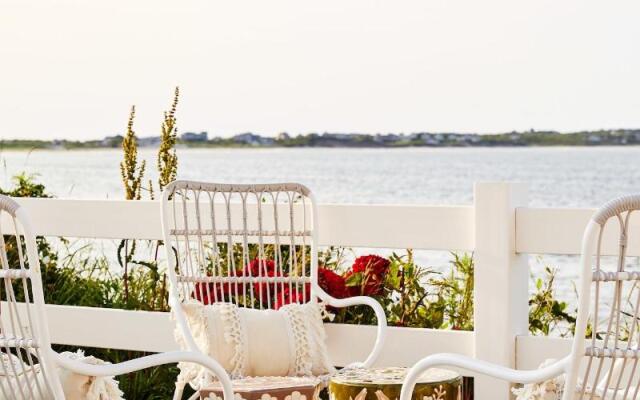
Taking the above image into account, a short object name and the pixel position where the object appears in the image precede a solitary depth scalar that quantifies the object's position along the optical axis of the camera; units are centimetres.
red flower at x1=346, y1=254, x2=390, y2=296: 405
